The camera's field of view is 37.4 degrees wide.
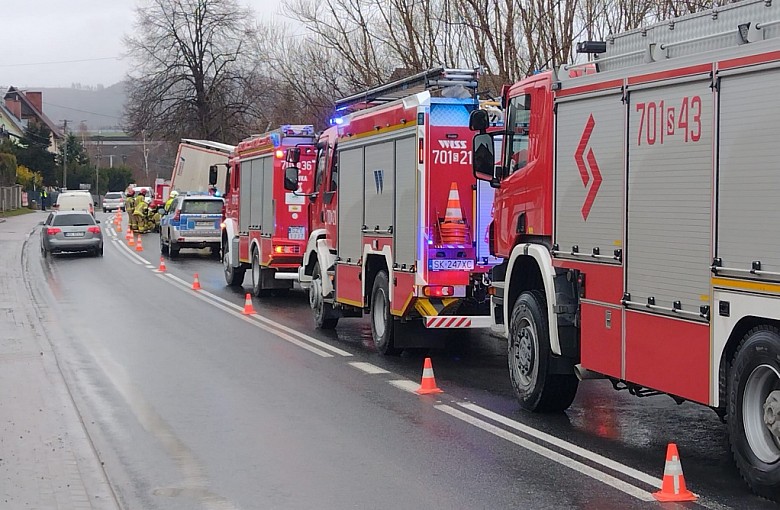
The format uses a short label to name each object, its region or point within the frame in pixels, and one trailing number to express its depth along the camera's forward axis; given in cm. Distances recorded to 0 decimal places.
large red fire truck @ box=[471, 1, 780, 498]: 716
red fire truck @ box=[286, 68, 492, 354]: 1330
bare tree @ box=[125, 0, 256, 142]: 7744
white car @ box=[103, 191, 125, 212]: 9562
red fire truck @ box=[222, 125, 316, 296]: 2188
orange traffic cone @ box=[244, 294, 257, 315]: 1995
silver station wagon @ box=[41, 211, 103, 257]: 3581
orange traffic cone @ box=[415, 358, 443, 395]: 1167
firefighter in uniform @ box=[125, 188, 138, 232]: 5403
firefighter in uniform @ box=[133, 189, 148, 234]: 5297
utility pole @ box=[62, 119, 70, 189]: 11154
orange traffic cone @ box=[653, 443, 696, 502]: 712
